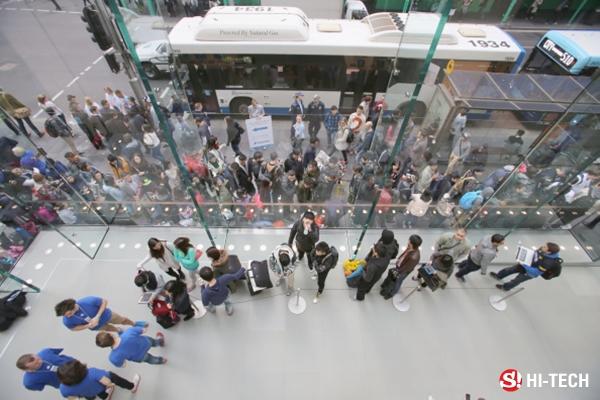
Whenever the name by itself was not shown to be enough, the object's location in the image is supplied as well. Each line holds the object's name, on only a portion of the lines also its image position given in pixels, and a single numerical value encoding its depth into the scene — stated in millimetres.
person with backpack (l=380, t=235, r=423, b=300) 3662
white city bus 6996
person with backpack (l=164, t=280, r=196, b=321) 3599
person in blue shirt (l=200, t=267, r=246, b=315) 3350
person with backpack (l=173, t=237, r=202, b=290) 3797
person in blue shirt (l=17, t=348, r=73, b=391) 2819
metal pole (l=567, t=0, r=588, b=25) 15133
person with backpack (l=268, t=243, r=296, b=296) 3824
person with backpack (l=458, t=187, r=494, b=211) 4887
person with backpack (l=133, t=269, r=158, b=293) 3662
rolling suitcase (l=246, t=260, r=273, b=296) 4227
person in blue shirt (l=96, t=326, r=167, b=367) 3094
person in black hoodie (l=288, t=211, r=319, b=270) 3938
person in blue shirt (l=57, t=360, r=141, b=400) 2713
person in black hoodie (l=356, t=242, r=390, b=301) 3561
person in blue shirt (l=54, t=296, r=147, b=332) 3057
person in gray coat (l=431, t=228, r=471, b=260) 4004
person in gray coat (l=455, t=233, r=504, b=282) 3984
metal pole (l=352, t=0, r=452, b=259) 2428
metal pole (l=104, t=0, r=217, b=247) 2299
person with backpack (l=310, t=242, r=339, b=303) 3660
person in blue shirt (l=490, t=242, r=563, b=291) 3773
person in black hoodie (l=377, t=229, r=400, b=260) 3559
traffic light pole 5021
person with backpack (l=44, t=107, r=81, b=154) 6758
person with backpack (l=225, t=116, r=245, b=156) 6703
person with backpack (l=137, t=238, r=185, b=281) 3646
